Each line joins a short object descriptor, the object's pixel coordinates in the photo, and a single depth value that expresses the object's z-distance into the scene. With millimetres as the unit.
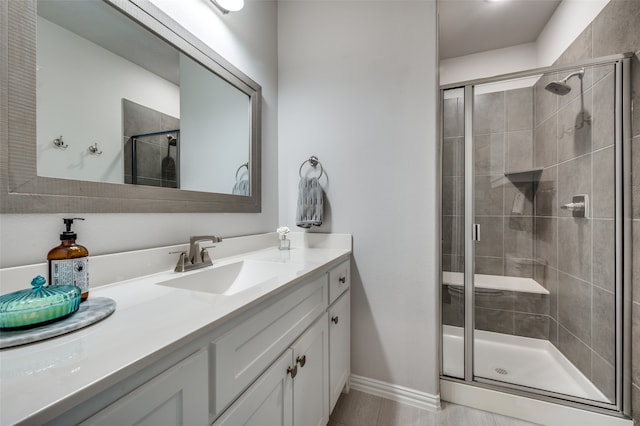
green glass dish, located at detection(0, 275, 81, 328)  467
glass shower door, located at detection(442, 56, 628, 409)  1318
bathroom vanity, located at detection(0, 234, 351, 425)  358
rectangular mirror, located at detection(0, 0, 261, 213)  675
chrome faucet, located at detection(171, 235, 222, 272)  1002
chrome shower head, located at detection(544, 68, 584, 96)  1424
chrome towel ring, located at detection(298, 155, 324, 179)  1649
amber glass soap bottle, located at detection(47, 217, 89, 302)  648
